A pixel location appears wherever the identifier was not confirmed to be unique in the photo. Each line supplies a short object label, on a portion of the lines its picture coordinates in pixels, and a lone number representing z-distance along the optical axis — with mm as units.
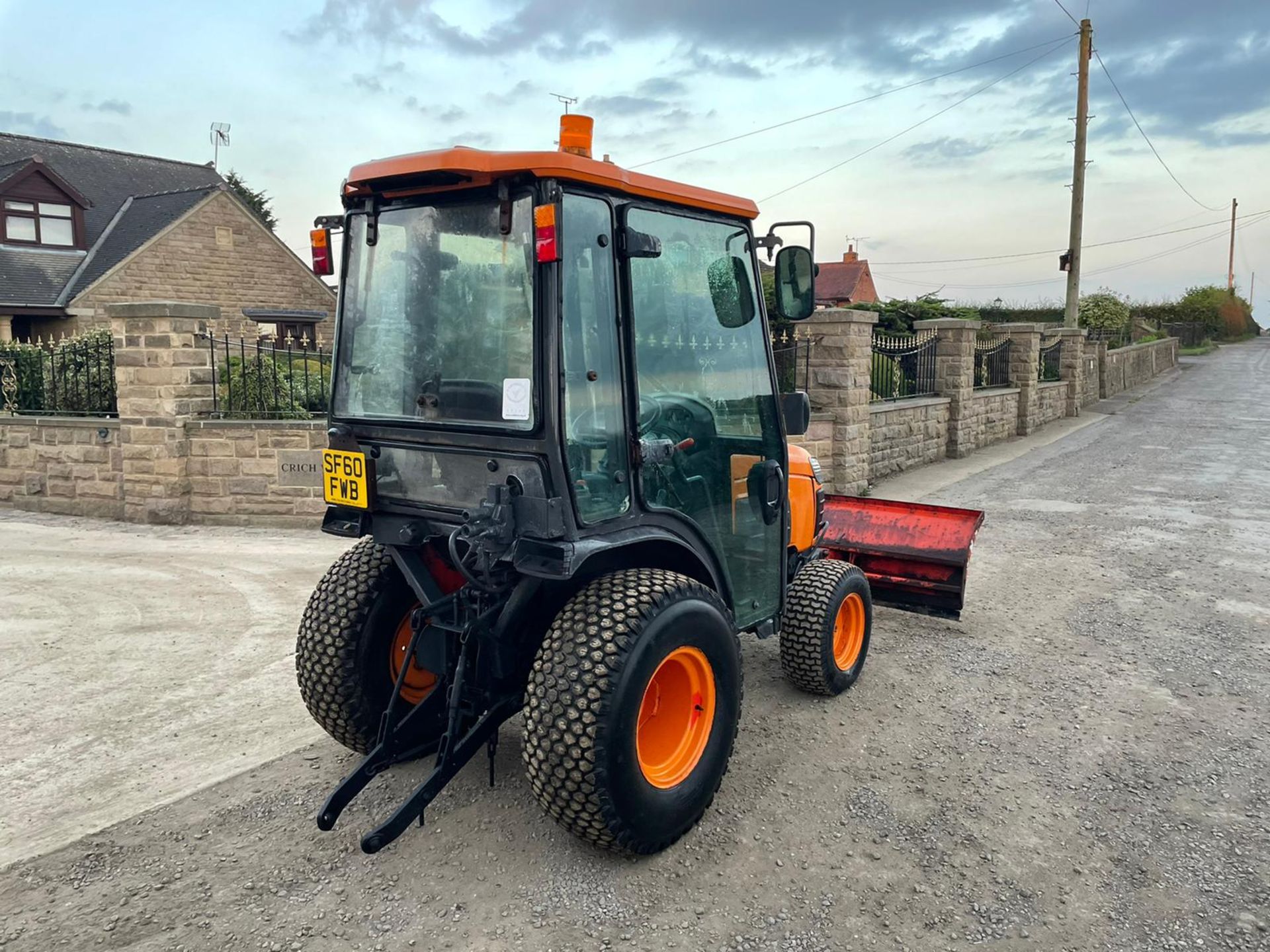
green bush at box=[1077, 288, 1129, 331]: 31797
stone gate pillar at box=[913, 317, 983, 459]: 14477
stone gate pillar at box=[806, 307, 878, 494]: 10625
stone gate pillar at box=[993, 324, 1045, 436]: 17859
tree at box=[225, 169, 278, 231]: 40781
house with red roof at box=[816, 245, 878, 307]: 49531
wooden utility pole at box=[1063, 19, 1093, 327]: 21688
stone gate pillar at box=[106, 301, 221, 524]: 8578
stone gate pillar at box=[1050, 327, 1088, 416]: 21078
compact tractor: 3064
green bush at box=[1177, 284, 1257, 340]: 49906
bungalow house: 21844
